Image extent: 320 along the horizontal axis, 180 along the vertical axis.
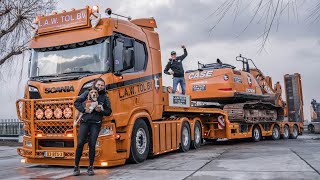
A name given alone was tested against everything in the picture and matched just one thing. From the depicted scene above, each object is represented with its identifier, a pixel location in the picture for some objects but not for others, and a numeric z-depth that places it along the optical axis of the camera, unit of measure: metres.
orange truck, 9.48
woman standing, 8.70
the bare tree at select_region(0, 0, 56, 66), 18.45
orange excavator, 16.83
